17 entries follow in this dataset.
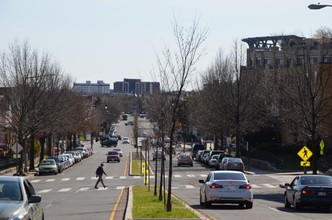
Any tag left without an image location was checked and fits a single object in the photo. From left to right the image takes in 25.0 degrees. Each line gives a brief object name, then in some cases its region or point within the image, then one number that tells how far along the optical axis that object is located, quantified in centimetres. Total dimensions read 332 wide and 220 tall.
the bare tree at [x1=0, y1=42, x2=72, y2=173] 6412
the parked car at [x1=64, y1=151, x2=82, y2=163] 8812
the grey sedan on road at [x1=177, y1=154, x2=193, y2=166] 7761
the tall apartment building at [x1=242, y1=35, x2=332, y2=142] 5233
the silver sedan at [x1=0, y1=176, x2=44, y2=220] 1323
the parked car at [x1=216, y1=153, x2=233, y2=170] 6744
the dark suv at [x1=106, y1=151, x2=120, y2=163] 9081
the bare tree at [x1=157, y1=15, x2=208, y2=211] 2312
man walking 4791
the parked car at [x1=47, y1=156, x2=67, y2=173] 7062
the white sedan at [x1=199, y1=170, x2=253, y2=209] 2828
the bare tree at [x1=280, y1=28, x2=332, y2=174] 4600
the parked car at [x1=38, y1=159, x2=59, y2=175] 6681
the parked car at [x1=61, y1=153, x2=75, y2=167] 7998
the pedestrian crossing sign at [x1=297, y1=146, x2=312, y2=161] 4634
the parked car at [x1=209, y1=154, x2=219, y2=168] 7208
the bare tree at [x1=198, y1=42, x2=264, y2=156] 7469
